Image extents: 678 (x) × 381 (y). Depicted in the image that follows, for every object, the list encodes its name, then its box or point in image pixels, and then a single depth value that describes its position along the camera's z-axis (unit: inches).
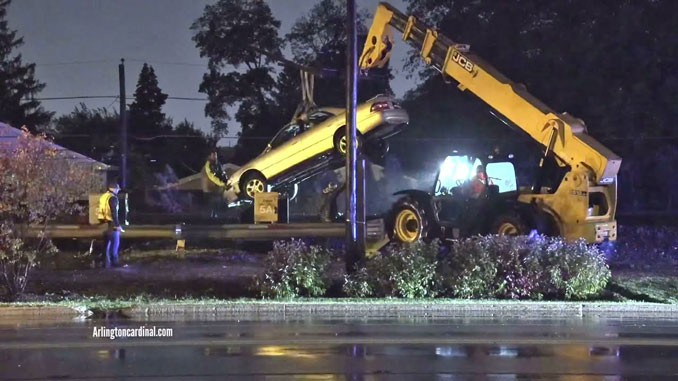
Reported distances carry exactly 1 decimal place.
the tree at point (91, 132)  2068.2
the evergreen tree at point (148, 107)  2272.4
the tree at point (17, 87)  2324.1
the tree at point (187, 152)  2118.6
